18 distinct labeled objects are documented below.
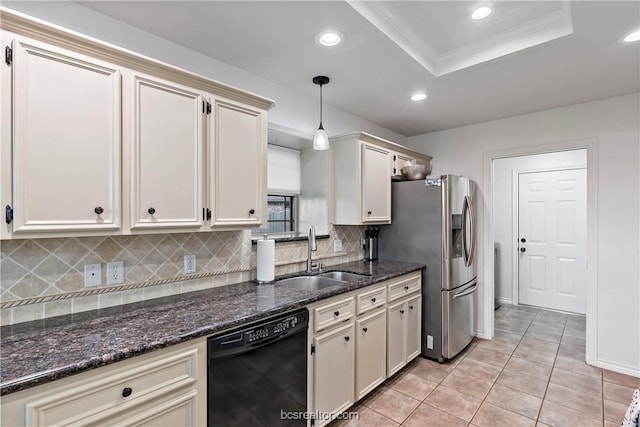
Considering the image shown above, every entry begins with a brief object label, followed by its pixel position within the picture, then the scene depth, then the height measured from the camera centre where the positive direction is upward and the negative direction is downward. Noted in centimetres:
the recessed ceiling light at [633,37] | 189 +110
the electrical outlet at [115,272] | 167 -33
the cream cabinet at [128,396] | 101 -68
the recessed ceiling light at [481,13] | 183 +121
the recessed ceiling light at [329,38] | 188 +109
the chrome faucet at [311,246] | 266 -30
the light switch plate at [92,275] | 160 -33
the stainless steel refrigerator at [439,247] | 300 -36
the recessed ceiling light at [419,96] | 282 +108
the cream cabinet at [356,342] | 199 -98
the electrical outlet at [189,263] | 199 -33
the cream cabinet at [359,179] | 291 +32
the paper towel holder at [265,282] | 227 -52
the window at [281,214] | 282 -2
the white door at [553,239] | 438 -41
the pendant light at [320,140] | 234 +55
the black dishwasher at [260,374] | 145 -85
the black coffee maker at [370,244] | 342 -36
